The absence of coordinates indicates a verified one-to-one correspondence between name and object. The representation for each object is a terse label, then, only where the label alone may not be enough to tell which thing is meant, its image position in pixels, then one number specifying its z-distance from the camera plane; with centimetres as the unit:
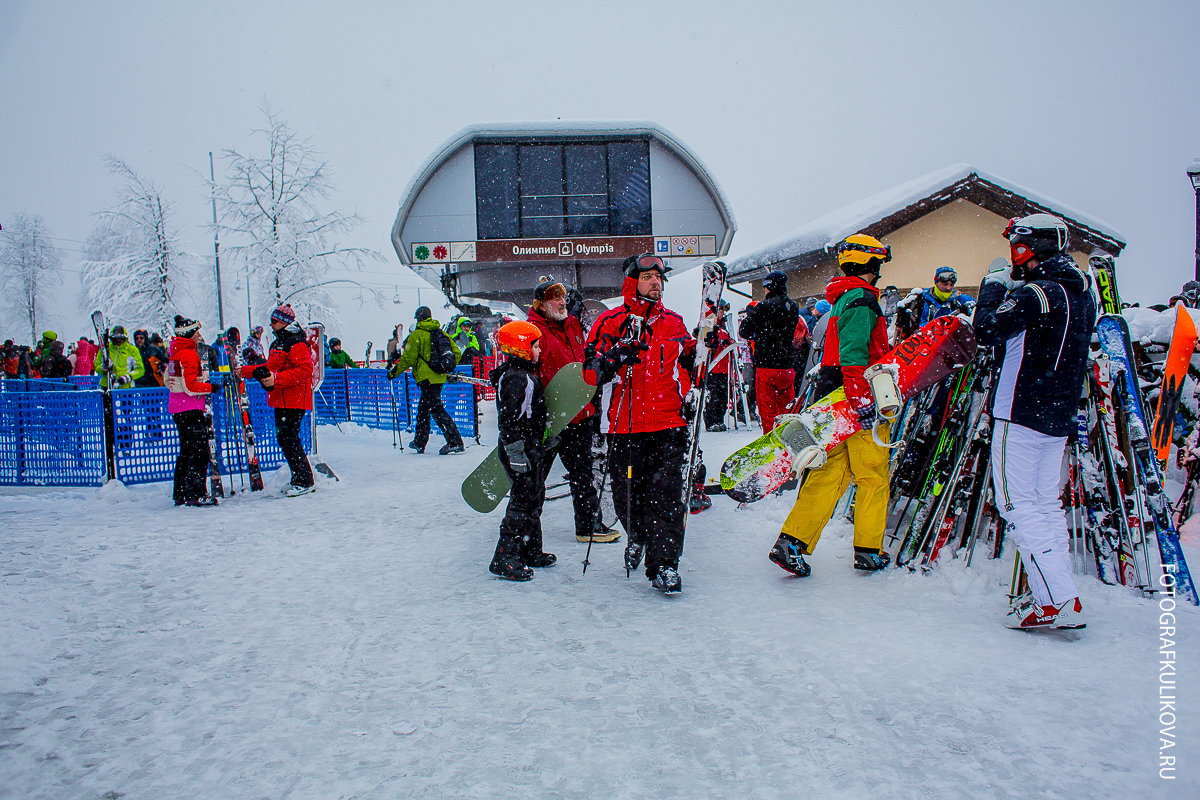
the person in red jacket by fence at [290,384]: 632
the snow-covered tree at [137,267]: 2783
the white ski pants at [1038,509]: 276
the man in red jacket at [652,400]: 356
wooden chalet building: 1440
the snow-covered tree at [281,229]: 2623
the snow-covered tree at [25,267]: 3959
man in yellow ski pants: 364
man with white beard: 450
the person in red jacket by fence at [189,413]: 601
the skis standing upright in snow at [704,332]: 377
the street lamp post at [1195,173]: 903
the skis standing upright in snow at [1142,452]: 309
